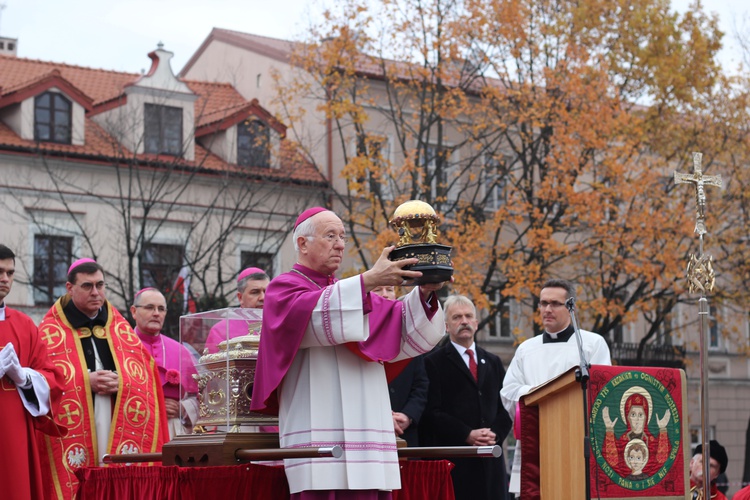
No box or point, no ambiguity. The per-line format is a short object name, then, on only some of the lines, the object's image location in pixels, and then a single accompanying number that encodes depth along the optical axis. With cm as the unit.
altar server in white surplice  1536
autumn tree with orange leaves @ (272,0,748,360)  3812
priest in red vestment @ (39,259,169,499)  1359
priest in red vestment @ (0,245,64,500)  1222
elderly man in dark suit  1537
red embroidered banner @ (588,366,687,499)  1230
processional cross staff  1472
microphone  1162
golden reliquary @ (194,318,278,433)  1092
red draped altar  1026
